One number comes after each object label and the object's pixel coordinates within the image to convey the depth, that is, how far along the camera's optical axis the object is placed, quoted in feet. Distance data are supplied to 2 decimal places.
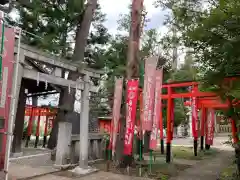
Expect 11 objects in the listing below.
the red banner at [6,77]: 15.58
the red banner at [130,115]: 24.53
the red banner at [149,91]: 23.67
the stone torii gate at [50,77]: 19.12
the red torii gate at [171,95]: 32.63
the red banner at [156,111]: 24.45
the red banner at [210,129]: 50.02
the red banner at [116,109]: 26.61
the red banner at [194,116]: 39.14
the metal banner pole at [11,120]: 15.83
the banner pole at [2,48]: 15.05
